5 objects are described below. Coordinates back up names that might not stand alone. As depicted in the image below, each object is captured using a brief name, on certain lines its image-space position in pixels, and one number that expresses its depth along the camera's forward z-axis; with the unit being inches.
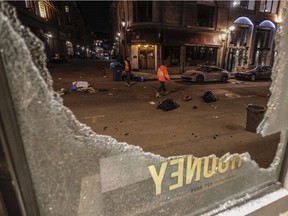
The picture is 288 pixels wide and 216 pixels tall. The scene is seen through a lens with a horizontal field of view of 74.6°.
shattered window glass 31.9
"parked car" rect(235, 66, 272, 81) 622.9
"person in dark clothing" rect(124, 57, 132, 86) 481.7
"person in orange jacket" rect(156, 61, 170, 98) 371.9
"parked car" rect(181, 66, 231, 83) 544.2
